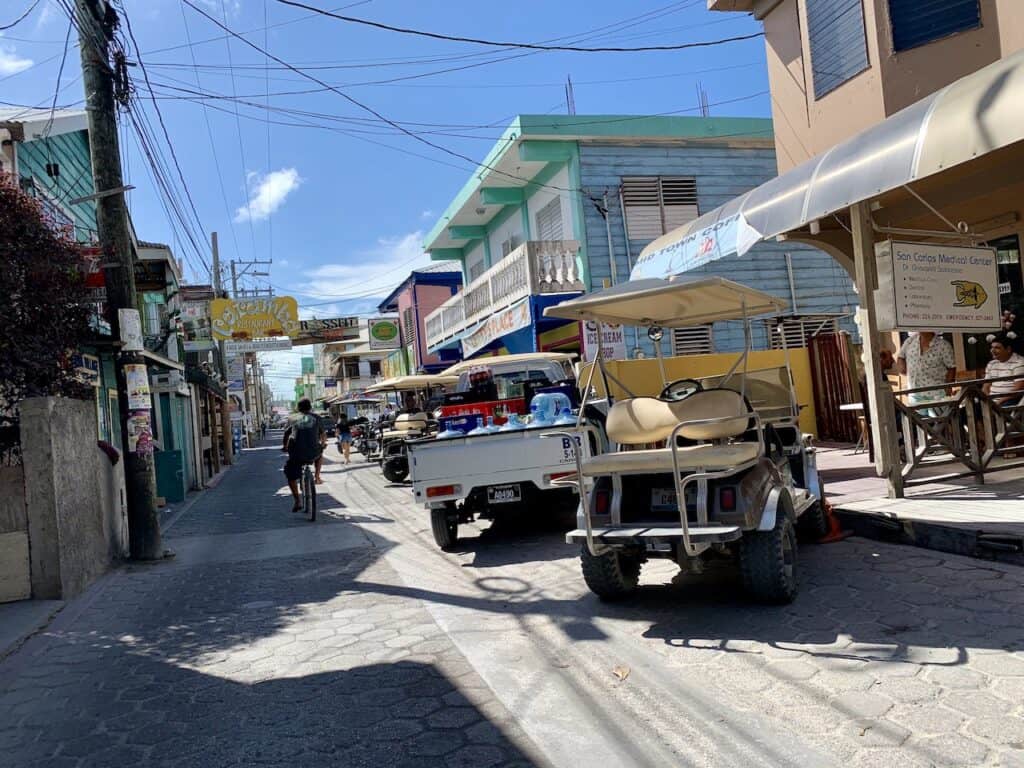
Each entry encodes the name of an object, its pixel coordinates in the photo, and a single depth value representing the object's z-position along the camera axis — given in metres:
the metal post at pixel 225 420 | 33.16
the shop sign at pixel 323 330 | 35.19
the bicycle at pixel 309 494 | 11.88
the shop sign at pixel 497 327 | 17.95
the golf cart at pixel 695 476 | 5.11
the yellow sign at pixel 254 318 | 27.78
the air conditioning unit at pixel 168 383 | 18.25
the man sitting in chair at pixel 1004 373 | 8.51
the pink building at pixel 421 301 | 33.81
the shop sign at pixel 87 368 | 9.51
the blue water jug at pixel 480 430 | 8.45
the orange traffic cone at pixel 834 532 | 7.06
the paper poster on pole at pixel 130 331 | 9.21
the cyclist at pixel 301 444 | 12.44
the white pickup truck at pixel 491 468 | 8.20
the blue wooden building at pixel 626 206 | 17.84
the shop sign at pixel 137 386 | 9.28
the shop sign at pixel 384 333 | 39.28
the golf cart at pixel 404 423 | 16.78
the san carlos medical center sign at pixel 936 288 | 7.01
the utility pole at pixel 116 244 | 9.26
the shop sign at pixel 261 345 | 29.19
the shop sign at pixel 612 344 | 14.80
